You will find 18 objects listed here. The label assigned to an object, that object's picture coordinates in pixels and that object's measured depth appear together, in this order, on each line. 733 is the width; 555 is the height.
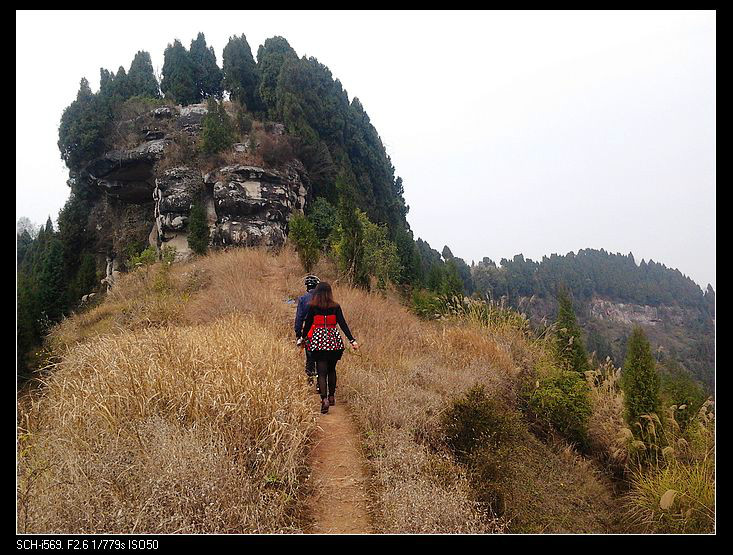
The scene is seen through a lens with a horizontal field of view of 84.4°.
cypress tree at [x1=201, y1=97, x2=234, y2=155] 18.28
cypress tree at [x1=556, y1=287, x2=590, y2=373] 7.37
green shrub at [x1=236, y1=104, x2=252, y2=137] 20.07
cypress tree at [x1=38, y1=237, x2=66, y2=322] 17.98
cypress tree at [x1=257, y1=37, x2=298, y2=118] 23.62
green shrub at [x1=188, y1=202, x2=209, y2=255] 16.42
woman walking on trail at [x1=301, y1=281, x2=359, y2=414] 4.47
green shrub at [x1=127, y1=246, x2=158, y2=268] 12.26
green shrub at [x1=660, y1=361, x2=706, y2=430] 6.09
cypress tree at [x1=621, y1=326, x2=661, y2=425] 5.27
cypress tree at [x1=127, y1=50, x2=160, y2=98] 25.73
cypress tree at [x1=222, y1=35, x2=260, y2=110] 24.52
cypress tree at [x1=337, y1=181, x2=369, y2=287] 11.05
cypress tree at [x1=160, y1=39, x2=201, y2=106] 25.56
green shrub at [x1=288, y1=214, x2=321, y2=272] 12.20
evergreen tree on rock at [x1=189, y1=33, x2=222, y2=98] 27.17
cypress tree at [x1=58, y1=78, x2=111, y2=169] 20.42
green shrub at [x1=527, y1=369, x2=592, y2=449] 5.52
